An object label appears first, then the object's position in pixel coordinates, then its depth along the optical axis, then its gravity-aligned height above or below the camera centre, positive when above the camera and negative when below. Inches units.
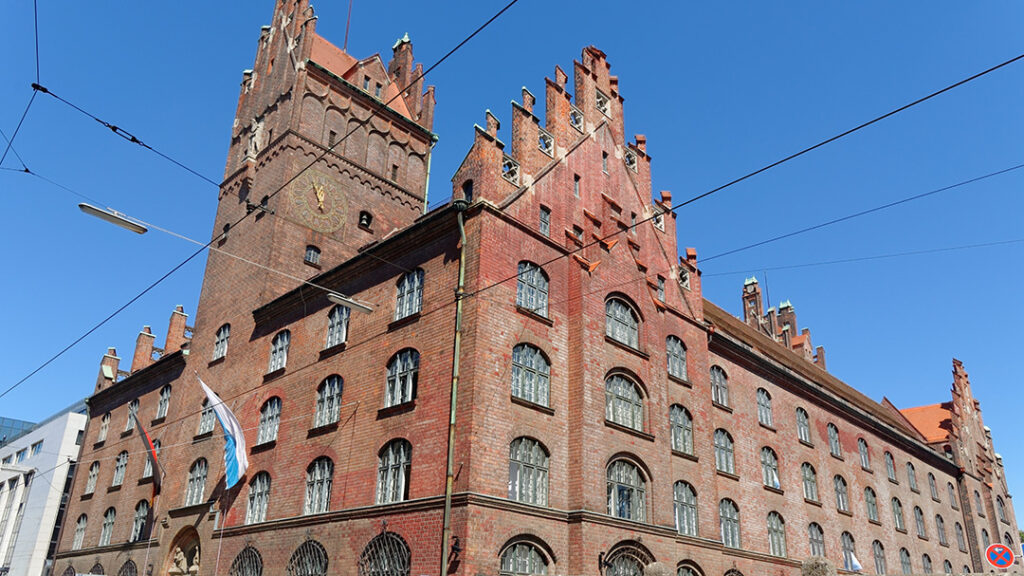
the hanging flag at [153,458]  1235.2 +263.9
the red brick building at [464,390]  837.2 +331.9
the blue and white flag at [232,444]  1032.2 +241.5
